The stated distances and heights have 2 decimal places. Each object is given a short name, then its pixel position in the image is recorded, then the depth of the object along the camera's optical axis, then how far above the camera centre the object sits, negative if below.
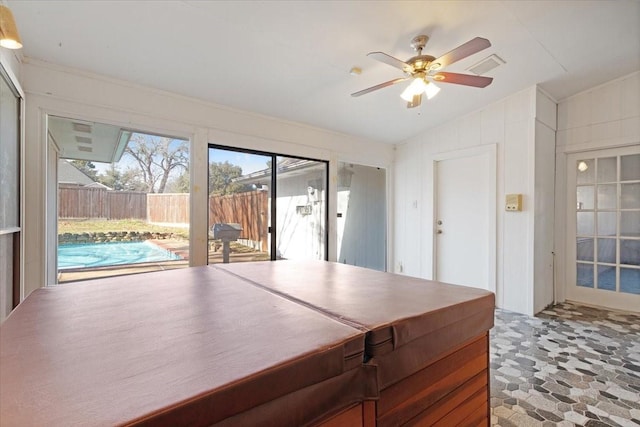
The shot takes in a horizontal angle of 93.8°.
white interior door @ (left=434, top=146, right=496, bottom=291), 3.86 -0.05
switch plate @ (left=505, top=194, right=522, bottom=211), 3.51 +0.14
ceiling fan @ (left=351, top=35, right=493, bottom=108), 2.12 +1.12
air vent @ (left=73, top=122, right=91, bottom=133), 2.80 +0.83
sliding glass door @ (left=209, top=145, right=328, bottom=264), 3.52 +0.10
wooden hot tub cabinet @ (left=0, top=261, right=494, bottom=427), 0.51 -0.31
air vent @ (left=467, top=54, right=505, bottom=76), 2.86 +1.47
